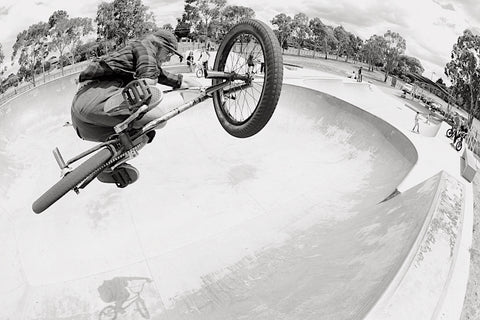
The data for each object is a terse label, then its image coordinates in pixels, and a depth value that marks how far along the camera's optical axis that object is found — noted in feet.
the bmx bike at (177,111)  11.57
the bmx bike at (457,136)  45.61
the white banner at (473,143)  54.32
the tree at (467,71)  98.94
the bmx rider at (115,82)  11.66
